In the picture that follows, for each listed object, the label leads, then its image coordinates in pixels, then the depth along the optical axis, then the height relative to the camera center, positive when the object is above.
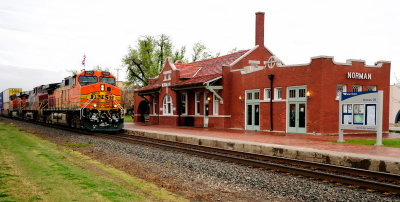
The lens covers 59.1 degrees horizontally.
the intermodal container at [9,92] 49.71 +1.74
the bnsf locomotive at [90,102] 22.70 +0.18
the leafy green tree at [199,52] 59.00 +8.94
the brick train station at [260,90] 20.48 +1.14
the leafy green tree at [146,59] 53.81 +7.16
